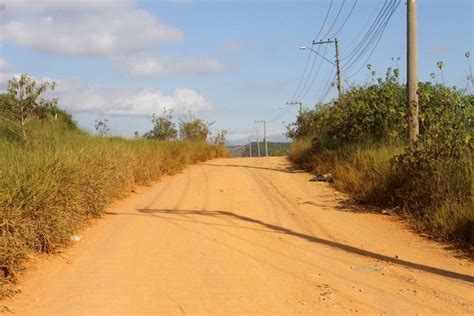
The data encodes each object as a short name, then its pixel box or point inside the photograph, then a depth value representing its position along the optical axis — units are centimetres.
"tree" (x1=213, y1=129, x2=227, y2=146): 3531
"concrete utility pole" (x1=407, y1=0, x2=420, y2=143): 1175
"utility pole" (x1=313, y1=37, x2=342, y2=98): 3096
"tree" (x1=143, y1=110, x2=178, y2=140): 3259
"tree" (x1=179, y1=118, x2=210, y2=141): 3331
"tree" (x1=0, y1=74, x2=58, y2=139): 1244
